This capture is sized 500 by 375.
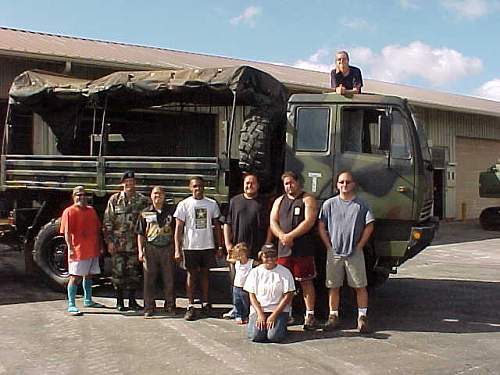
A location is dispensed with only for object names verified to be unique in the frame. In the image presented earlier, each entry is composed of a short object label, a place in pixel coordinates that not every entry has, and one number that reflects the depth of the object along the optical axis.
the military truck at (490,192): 22.72
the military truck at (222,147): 7.87
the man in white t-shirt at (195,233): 7.98
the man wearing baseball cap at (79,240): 8.23
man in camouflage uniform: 8.26
